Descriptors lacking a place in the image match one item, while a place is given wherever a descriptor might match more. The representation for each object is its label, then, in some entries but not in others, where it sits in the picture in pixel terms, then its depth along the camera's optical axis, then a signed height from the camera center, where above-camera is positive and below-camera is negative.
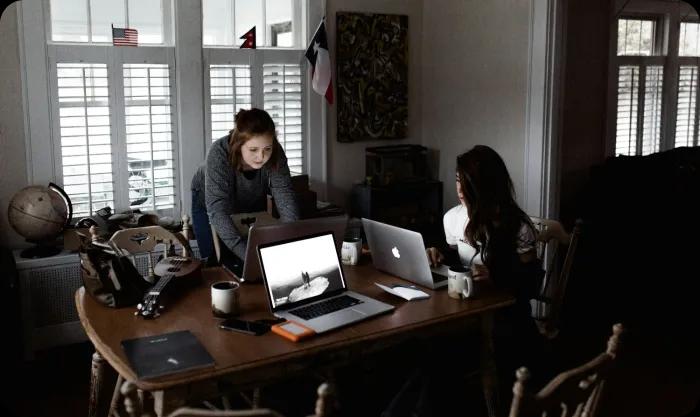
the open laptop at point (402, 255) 2.84 -0.53
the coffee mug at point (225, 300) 2.54 -0.61
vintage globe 3.94 -0.48
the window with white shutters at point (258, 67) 4.60 +0.36
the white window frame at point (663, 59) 5.23 +0.49
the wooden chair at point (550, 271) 3.30 -0.64
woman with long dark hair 2.84 -0.50
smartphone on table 2.40 -0.67
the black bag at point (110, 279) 2.62 -0.56
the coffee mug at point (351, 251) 3.25 -0.57
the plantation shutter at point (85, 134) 4.18 -0.06
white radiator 3.96 -0.96
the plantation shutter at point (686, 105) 5.99 +0.15
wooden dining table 2.11 -0.69
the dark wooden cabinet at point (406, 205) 5.04 -0.58
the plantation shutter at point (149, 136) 4.36 -0.08
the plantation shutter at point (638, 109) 5.44 +0.11
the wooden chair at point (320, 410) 1.60 -0.63
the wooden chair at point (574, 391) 1.73 -0.67
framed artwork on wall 4.98 +0.34
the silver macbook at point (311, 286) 2.57 -0.60
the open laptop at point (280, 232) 2.72 -0.41
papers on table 2.76 -0.64
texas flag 4.73 +0.41
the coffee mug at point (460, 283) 2.74 -0.60
